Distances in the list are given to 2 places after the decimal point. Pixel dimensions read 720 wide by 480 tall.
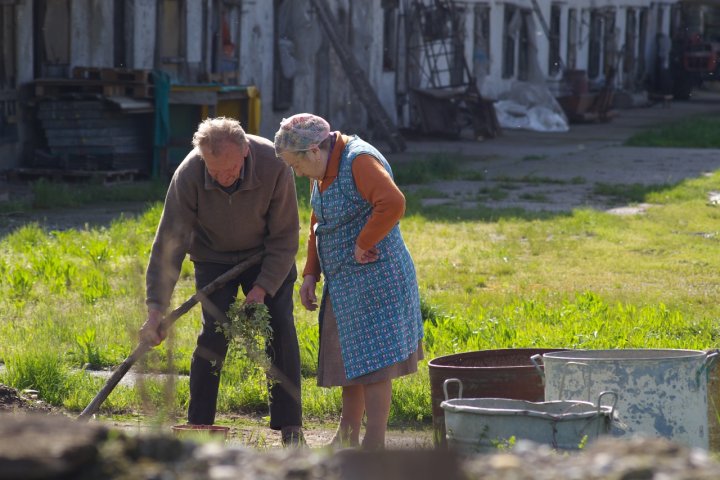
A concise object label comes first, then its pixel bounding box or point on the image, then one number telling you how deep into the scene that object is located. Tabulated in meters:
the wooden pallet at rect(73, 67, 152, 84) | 31.81
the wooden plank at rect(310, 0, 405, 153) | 42.47
